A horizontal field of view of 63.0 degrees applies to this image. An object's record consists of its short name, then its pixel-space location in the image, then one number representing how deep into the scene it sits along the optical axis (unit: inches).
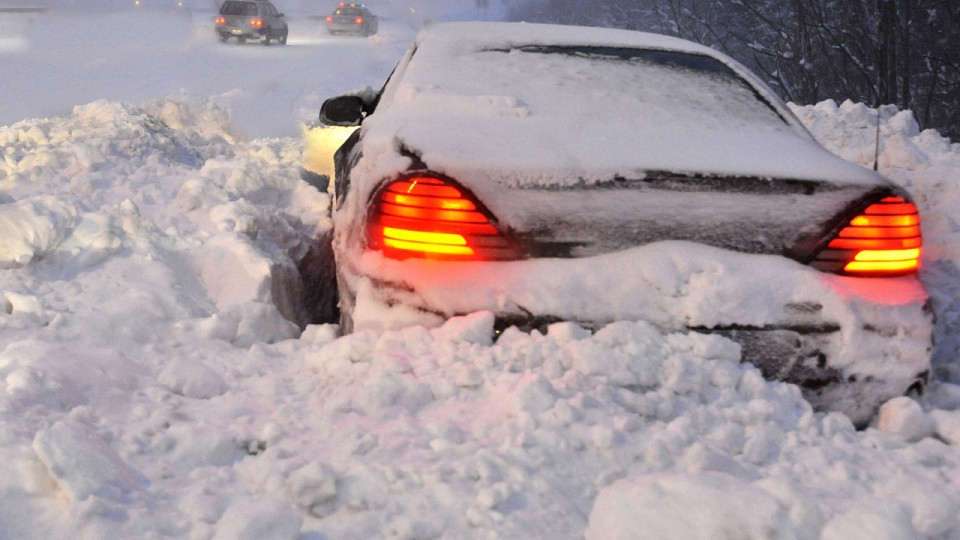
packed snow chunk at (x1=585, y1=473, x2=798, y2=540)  66.4
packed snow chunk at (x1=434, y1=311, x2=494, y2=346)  92.2
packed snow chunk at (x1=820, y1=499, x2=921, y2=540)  65.3
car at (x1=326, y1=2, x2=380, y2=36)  1467.8
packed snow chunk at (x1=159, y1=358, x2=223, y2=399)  91.6
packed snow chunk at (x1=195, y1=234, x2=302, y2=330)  127.1
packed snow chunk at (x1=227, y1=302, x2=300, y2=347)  113.2
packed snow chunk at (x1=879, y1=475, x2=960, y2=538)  69.3
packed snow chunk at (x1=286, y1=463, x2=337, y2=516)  69.7
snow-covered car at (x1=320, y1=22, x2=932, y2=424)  94.2
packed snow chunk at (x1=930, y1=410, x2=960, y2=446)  93.1
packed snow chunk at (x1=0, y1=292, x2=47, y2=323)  108.3
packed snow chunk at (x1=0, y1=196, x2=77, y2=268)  120.4
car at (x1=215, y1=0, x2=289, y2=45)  1072.8
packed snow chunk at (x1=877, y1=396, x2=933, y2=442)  93.7
